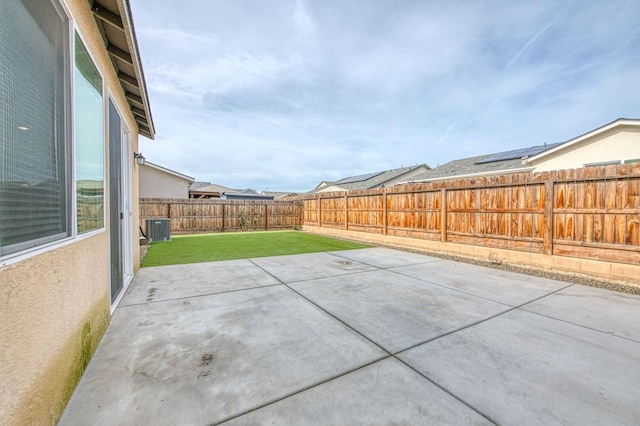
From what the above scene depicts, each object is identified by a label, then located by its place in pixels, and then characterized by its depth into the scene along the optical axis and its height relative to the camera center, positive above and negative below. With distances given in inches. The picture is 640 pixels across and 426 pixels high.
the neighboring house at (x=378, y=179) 881.5 +109.5
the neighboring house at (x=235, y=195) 1145.5 +63.2
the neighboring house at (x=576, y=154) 341.4 +84.7
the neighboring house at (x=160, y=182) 652.7 +71.9
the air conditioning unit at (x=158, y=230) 415.5 -32.2
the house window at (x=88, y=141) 81.3 +24.5
